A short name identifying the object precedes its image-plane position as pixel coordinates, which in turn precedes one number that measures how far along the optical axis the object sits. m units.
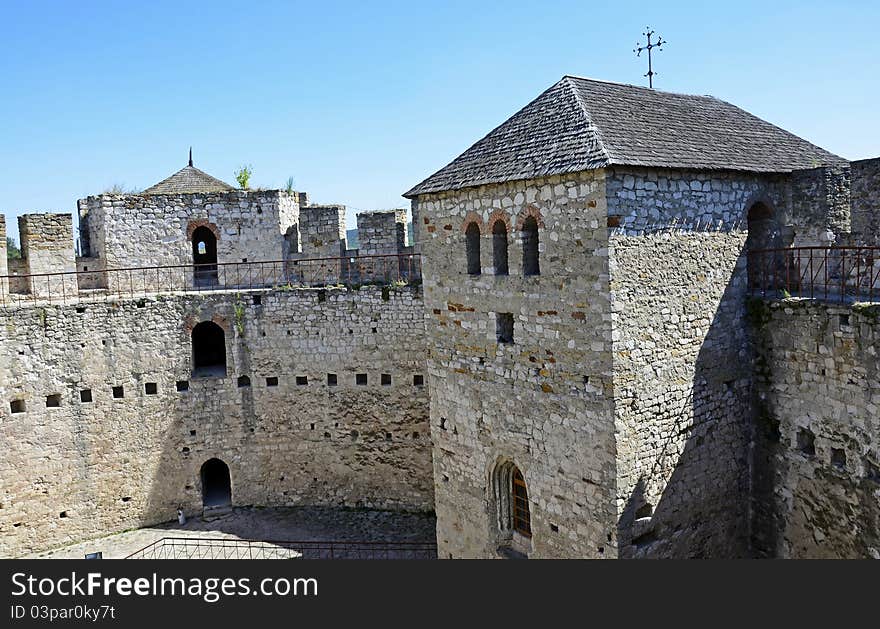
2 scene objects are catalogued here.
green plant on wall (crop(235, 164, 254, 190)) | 28.88
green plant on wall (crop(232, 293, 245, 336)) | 17.80
